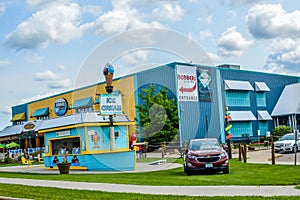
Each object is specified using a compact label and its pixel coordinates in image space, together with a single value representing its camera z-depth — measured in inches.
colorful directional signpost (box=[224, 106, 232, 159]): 1026.7
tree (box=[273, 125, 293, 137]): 1899.0
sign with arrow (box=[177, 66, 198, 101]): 1751.5
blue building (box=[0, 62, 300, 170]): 1749.5
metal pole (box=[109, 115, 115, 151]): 974.8
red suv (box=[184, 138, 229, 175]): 679.1
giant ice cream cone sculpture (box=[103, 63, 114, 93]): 962.7
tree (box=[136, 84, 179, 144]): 1552.7
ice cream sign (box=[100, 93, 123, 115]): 942.1
